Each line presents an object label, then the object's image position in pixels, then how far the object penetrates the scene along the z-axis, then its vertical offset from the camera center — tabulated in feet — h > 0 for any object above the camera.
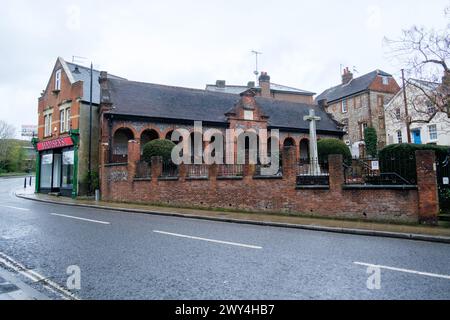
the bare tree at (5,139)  194.70 +29.17
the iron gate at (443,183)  38.63 -0.39
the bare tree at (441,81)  56.75 +17.66
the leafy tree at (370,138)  126.00 +16.39
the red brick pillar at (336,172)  40.70 +1.12
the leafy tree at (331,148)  75.41 +7.57
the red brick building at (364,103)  133.59 +32.86
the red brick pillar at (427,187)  34.73 -0.76
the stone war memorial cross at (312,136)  59.41 +8.37
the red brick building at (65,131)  79.87 +13.82
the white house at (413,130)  113.19 +18.48
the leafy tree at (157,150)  66.74 +6.81
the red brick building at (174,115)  76.33 +17.60
